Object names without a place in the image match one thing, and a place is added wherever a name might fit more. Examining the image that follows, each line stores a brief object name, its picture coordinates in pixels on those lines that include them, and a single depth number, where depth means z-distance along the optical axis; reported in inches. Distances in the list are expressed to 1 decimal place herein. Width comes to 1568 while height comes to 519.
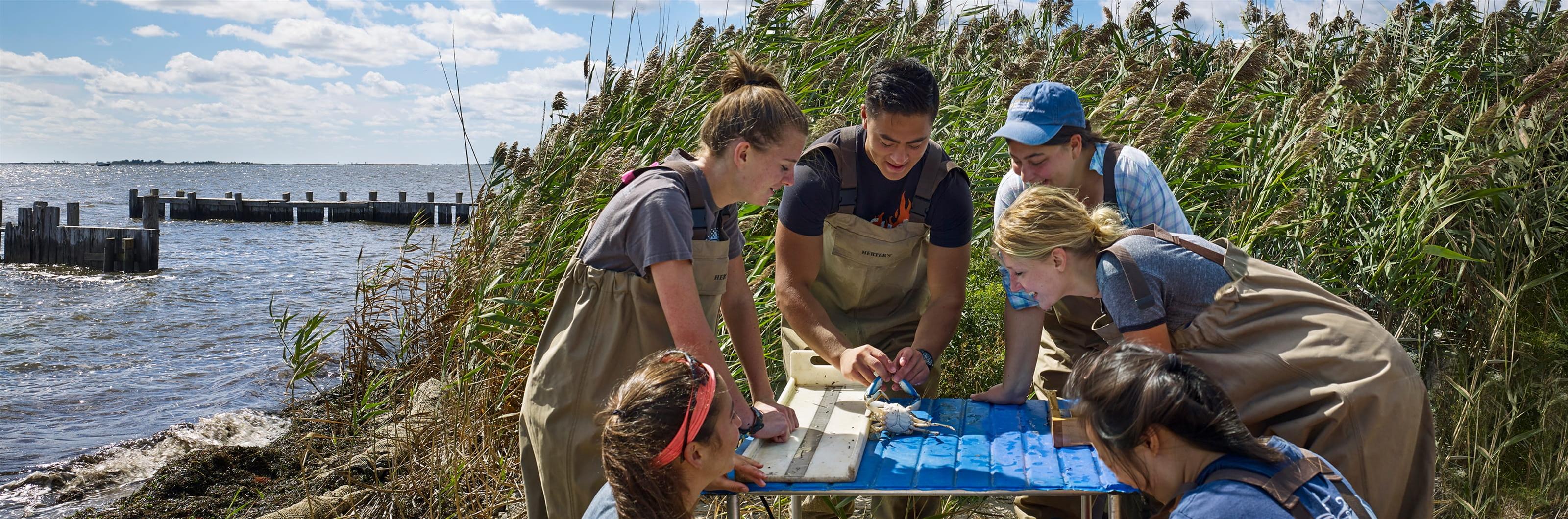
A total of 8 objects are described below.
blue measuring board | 88.1
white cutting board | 92.4
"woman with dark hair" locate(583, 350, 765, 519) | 71.2
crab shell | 106.6
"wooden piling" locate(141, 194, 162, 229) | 983.0
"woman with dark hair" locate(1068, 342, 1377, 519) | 67.2
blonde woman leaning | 87.4
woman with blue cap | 120.8
